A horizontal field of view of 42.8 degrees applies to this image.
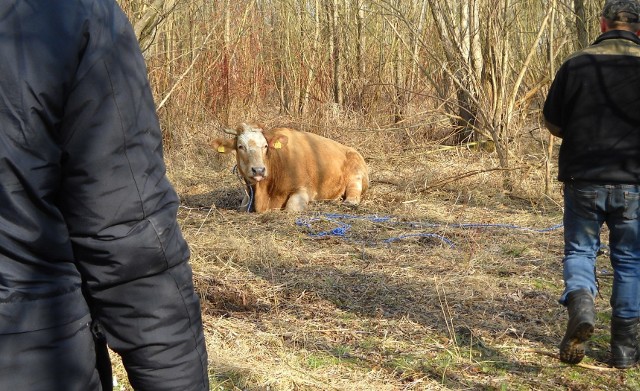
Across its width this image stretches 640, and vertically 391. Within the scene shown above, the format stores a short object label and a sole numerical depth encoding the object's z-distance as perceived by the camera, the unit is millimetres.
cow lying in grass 10203
